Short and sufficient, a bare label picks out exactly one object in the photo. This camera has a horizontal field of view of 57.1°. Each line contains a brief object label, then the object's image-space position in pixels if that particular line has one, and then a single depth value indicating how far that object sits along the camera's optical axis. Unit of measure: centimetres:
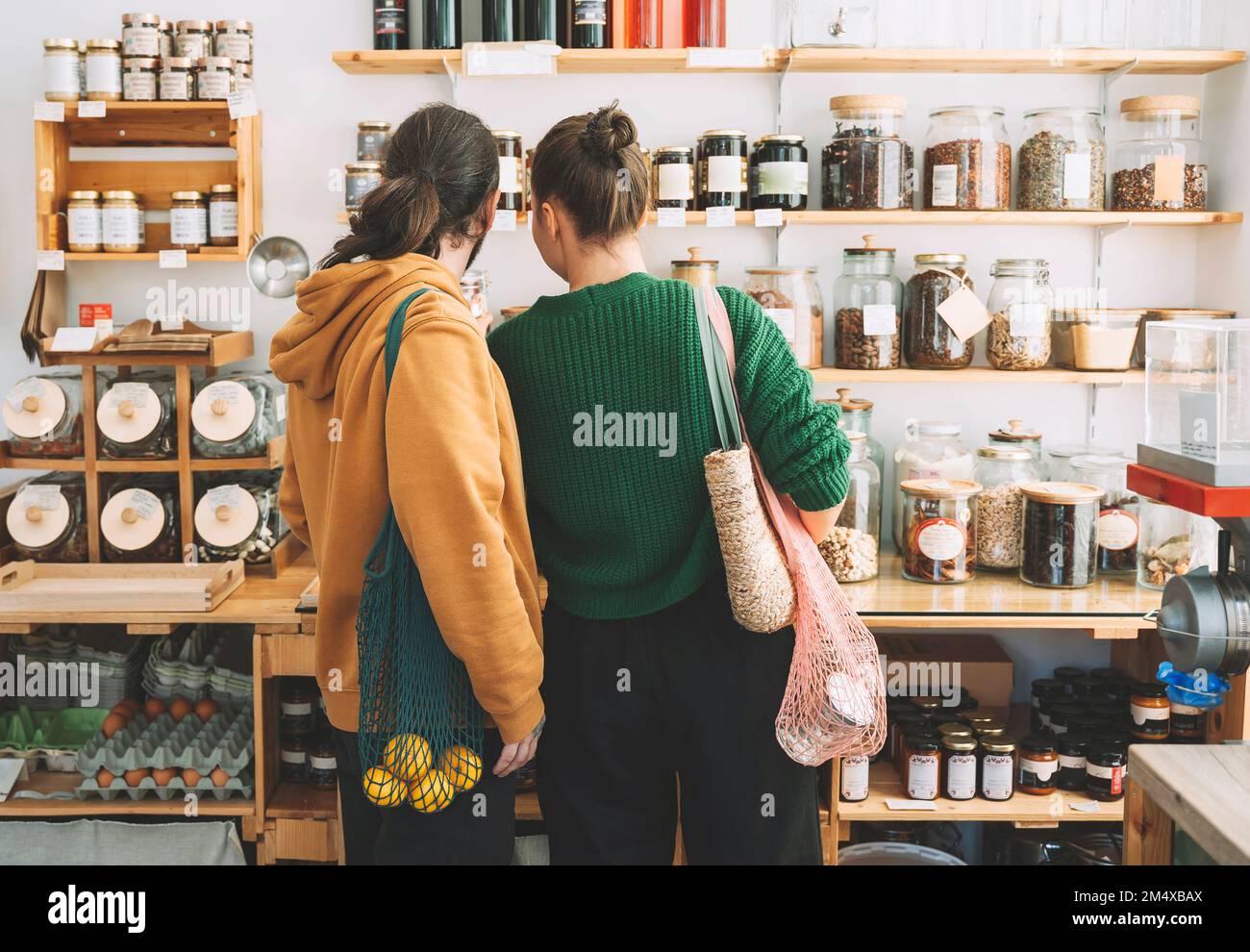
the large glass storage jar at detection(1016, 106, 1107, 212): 242
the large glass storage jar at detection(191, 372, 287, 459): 236
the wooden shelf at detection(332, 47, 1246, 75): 239
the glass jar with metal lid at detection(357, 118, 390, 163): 246
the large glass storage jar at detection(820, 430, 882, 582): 233
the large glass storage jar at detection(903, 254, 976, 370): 246
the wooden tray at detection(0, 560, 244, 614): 218
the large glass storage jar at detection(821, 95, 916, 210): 243
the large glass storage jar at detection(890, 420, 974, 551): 248
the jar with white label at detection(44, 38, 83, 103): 246
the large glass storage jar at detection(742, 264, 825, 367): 245
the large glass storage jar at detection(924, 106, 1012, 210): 242
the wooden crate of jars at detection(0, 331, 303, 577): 237
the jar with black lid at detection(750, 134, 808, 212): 241
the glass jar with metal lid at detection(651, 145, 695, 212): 240
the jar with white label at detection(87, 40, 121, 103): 246
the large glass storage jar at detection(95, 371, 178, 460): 236
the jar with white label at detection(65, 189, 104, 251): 249
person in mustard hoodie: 128
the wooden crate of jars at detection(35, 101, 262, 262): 250
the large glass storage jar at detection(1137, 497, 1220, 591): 233
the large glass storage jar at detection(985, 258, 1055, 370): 246
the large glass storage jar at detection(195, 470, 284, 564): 239
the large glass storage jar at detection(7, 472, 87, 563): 238
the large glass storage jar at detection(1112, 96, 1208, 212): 244
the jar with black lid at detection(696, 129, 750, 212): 241
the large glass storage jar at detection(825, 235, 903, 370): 246
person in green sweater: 143
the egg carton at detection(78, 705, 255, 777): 223
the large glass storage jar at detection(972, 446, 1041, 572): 240
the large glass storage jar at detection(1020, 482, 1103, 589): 228
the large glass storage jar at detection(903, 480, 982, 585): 229
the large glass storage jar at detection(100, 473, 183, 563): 238
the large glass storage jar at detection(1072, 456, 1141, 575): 239
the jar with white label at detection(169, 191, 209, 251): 251
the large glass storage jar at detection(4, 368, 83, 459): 237
